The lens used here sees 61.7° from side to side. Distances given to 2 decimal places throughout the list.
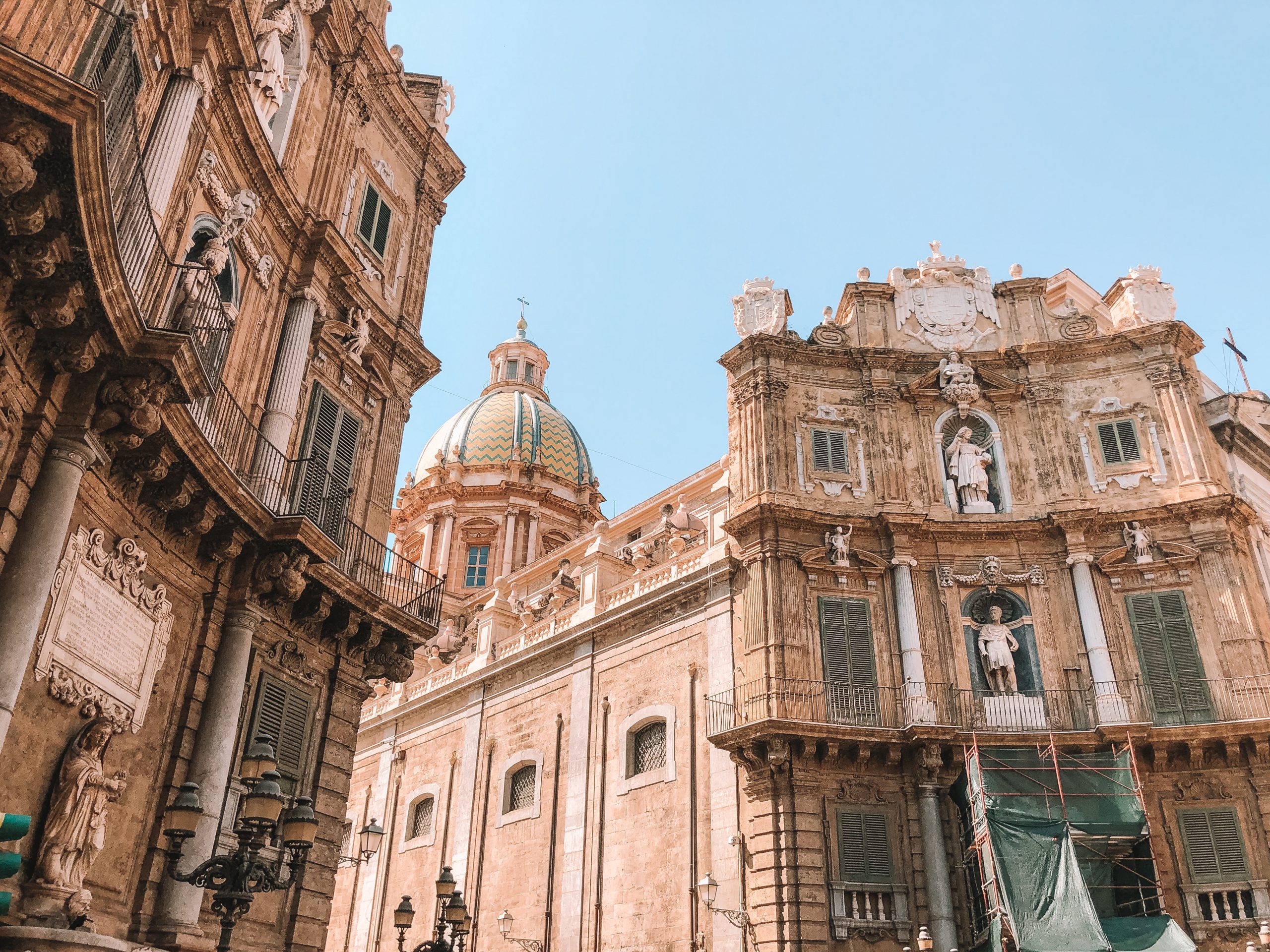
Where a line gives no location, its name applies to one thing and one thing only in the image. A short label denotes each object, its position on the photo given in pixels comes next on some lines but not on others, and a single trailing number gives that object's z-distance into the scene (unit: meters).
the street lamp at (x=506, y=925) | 24.64
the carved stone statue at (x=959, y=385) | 24.12
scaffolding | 17.12
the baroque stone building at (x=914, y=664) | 18.98
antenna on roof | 27.77
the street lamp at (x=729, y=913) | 19.02
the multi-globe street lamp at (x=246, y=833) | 8.88
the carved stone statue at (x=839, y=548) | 22.19
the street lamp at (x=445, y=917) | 13.55
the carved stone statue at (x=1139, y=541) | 21.62
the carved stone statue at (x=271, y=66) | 14.16
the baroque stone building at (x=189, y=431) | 8.94
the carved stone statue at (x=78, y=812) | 9.41
